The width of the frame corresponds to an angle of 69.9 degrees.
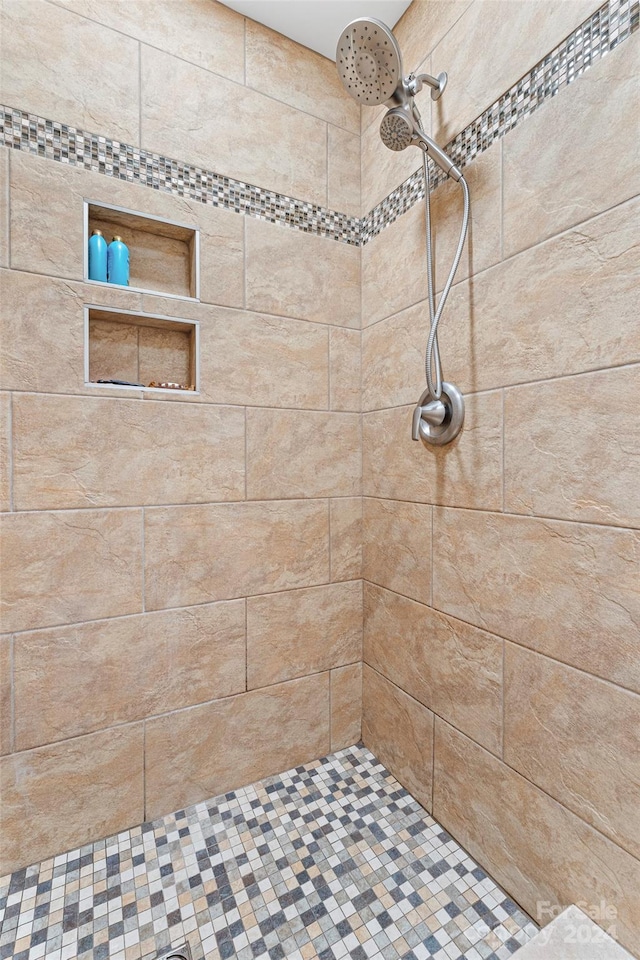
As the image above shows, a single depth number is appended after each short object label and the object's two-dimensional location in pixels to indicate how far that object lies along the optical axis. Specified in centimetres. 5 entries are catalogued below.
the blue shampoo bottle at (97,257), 118
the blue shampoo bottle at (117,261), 121
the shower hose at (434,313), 111
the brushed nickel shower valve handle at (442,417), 117
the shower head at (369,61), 95
